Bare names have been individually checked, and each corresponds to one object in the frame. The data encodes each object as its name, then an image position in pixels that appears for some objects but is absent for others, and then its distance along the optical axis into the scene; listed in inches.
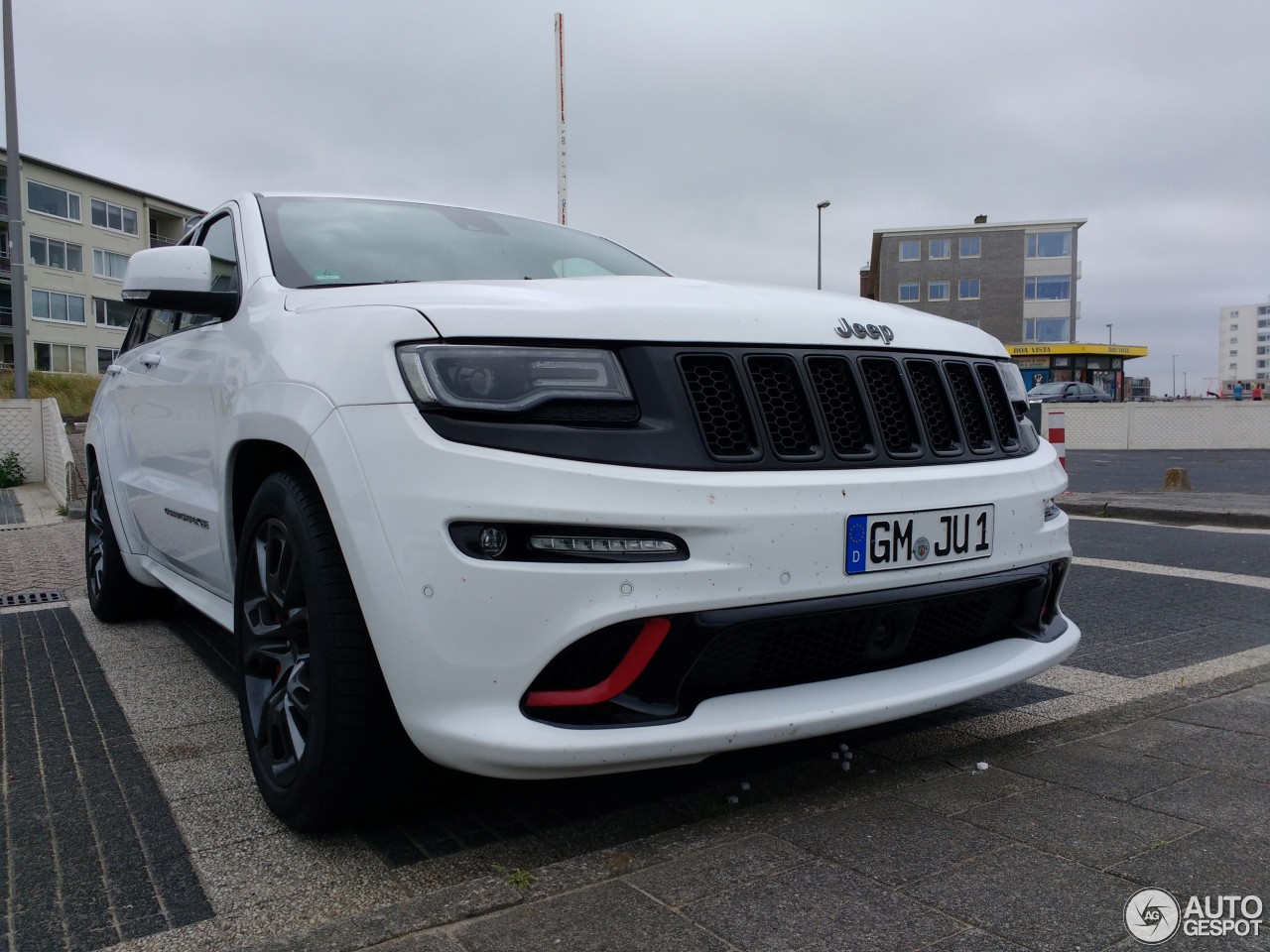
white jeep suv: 76.3
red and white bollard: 375.9
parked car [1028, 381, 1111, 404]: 1372.4
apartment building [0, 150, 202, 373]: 2082.9
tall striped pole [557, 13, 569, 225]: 499.2
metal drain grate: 219.3
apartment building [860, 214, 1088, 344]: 2432.3
